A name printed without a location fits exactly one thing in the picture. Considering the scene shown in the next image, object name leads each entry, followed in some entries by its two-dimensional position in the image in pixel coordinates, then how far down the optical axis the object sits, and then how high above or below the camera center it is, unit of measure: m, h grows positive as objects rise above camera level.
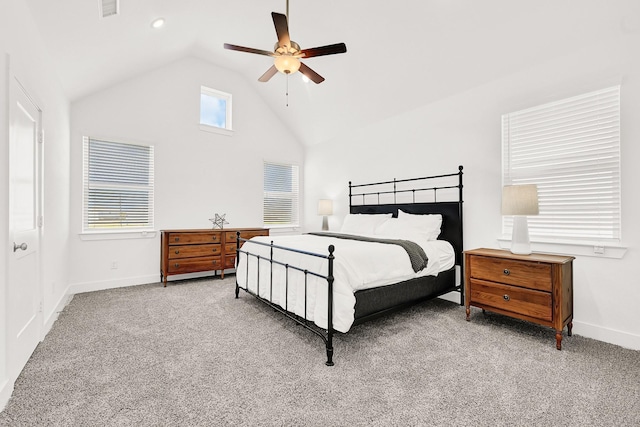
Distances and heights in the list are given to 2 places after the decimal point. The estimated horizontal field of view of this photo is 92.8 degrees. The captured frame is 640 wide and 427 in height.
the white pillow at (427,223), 3.67 -0.13
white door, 1.94 -0.14
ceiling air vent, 2.63 +1.83
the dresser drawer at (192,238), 4.49 -0.38
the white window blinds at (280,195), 6.12 +0.38
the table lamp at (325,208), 5.60 +0.09
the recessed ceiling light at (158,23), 3.41 +2.17
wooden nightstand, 2.48 -0.65
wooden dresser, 4.47 -0.57
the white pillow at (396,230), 3.67 -0.22
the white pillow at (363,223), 4.34 -0.14
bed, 2.44 -0.46
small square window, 5.35 +1.87
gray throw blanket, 2.97 -0.38
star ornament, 5.21 -0.14
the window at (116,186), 4.34 +0.40
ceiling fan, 2.62 +1.44
